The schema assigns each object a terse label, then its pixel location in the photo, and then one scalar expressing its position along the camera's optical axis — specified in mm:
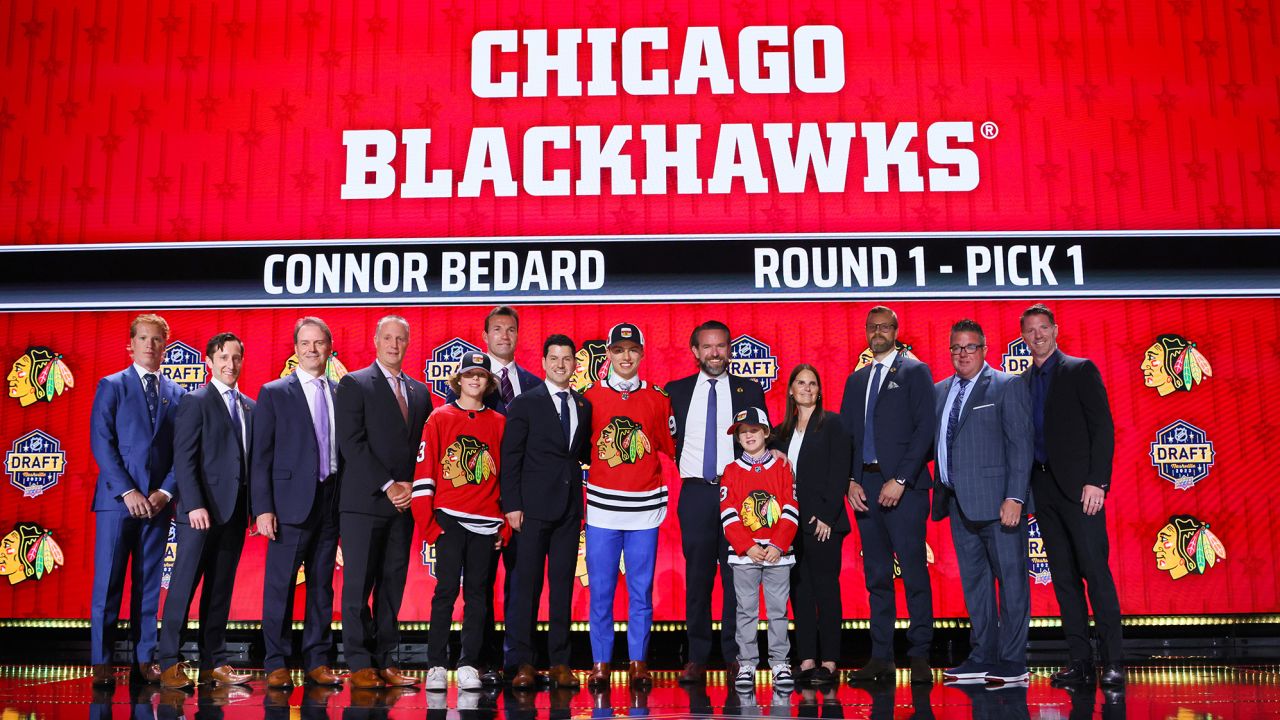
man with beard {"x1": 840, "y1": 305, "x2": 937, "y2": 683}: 4375
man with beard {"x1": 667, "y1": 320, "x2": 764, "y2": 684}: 4320
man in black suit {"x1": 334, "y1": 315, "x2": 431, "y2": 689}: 4234
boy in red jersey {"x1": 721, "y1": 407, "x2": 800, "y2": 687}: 4109
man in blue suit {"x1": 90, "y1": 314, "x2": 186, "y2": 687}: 4578
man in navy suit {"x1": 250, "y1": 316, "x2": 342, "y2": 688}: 4305
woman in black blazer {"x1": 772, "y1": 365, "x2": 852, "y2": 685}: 4281
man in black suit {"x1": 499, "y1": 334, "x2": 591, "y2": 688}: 4223
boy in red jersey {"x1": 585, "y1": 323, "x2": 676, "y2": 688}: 4246
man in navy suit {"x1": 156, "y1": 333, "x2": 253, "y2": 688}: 4371
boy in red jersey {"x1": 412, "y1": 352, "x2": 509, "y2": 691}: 4137
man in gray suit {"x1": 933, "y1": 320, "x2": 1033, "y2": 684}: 4250
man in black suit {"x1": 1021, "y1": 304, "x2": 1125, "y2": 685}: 4285
